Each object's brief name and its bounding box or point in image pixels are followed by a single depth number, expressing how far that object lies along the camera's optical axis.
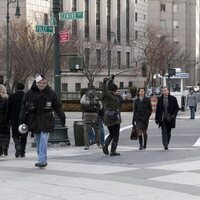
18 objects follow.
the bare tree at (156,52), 70.44
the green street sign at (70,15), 17.05
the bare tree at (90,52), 50.59
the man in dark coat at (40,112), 10.93
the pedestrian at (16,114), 13.62
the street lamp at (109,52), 70.83
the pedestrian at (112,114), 13.23
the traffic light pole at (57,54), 17.39
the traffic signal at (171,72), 39.84
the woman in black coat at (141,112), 15.29
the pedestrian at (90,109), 15.77
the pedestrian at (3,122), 13.84
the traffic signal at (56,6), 17.50
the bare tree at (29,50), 44.25
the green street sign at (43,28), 17.17
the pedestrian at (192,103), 33.09
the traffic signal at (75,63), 17.33
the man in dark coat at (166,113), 14.82
